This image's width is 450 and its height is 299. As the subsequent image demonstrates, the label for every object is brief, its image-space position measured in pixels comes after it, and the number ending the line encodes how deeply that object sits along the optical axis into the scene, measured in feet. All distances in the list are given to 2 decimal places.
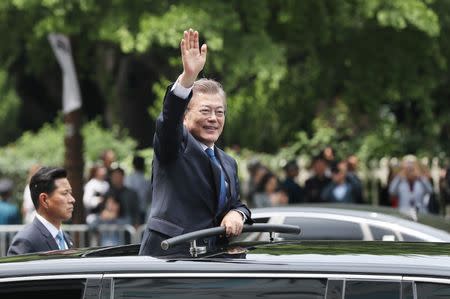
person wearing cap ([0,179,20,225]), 101.40
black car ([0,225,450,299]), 28.02
